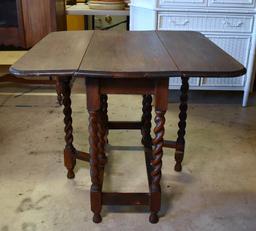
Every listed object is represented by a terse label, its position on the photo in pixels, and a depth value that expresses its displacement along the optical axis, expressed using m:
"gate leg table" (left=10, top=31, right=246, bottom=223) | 1.21
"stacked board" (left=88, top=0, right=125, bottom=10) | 3.38
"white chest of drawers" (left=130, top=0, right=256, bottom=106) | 2.70
